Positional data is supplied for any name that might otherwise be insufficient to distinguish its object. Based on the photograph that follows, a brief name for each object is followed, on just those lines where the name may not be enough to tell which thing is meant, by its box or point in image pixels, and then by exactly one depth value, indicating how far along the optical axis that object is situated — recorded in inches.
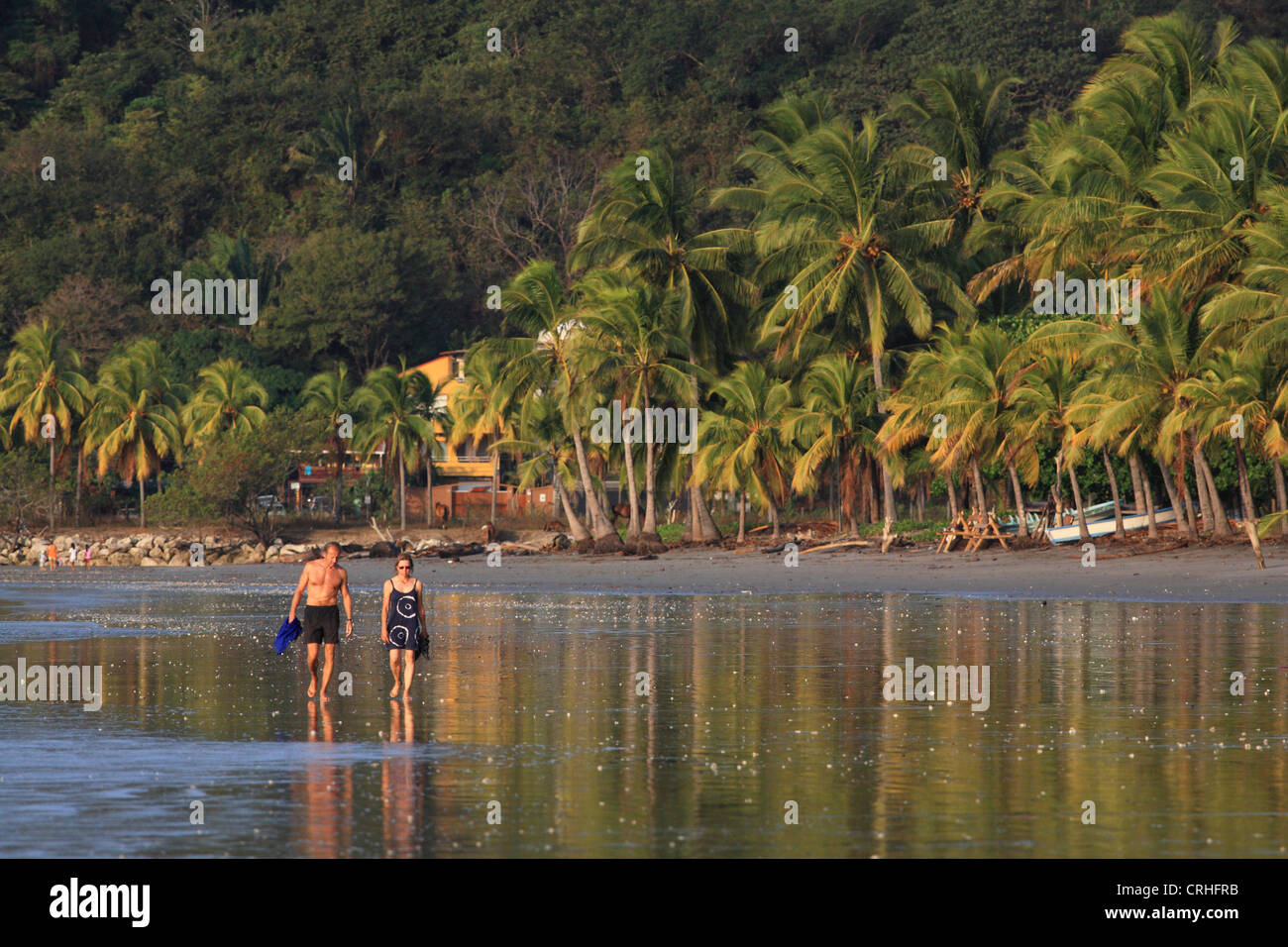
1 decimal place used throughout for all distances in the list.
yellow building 2896.2
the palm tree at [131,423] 2605.8
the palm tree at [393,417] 2583.7
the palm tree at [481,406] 2180.1
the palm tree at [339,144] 3526.1
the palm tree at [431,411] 2618.1
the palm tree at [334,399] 2652.6
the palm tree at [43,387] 2576.3
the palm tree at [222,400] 2630.4
